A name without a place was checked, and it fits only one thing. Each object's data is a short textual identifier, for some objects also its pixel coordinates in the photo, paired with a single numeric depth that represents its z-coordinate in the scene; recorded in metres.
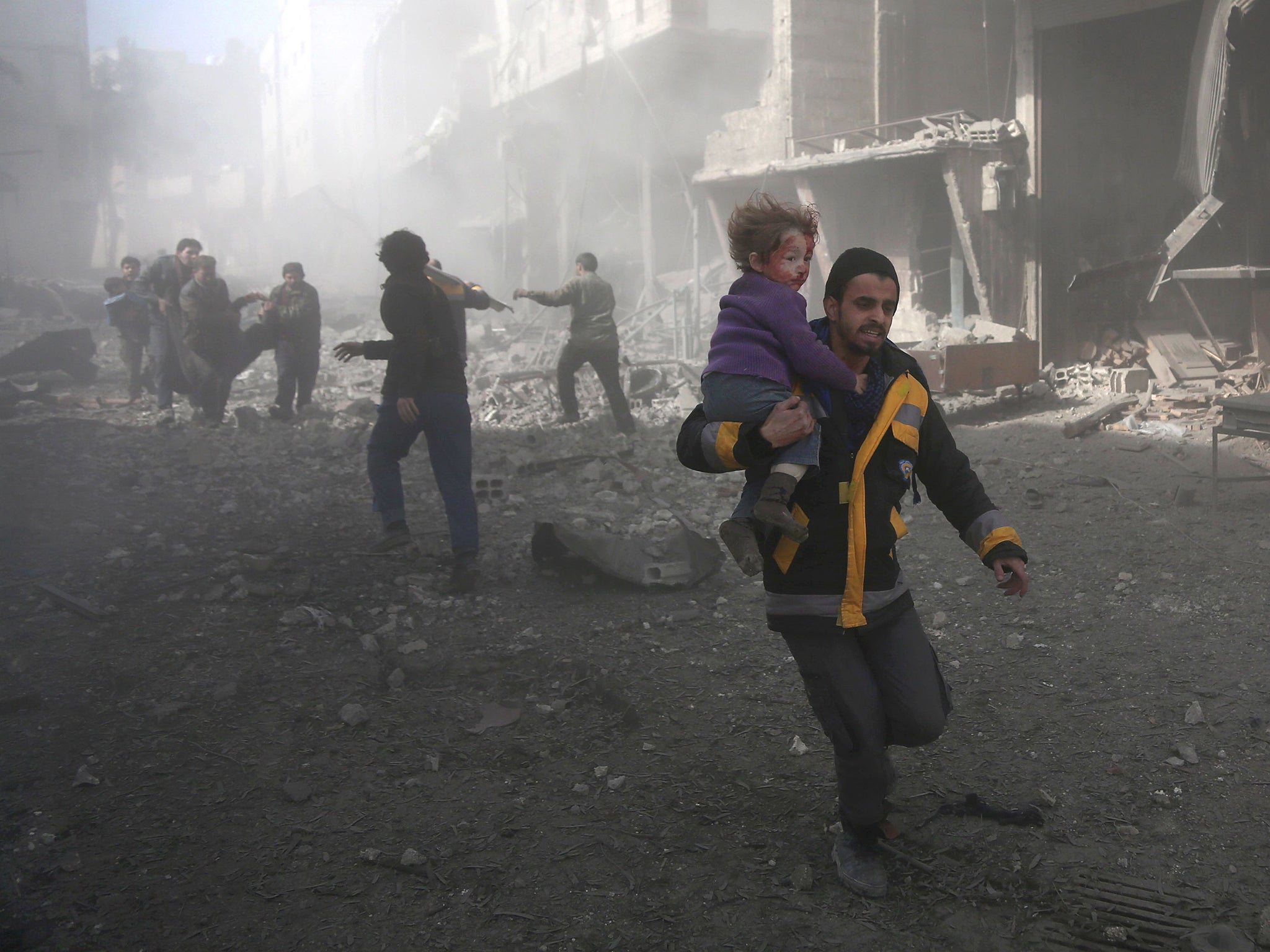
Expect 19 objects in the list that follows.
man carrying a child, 2.30
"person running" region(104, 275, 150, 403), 11.02
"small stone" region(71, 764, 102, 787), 3.22
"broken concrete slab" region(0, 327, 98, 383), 14.70
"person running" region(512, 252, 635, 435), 9.30
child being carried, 2.14
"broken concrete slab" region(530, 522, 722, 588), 5.11
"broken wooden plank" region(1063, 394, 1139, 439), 8.62
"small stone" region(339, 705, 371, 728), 3.70
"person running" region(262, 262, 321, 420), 10.16
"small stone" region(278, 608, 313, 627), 4.73
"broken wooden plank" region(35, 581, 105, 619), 4.86
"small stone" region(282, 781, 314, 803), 3.14
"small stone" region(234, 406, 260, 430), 10.13
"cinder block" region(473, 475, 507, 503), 7.27
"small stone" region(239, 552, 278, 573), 5.53
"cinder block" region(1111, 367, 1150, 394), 10.10
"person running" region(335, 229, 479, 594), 5.00
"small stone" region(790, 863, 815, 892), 2.57
